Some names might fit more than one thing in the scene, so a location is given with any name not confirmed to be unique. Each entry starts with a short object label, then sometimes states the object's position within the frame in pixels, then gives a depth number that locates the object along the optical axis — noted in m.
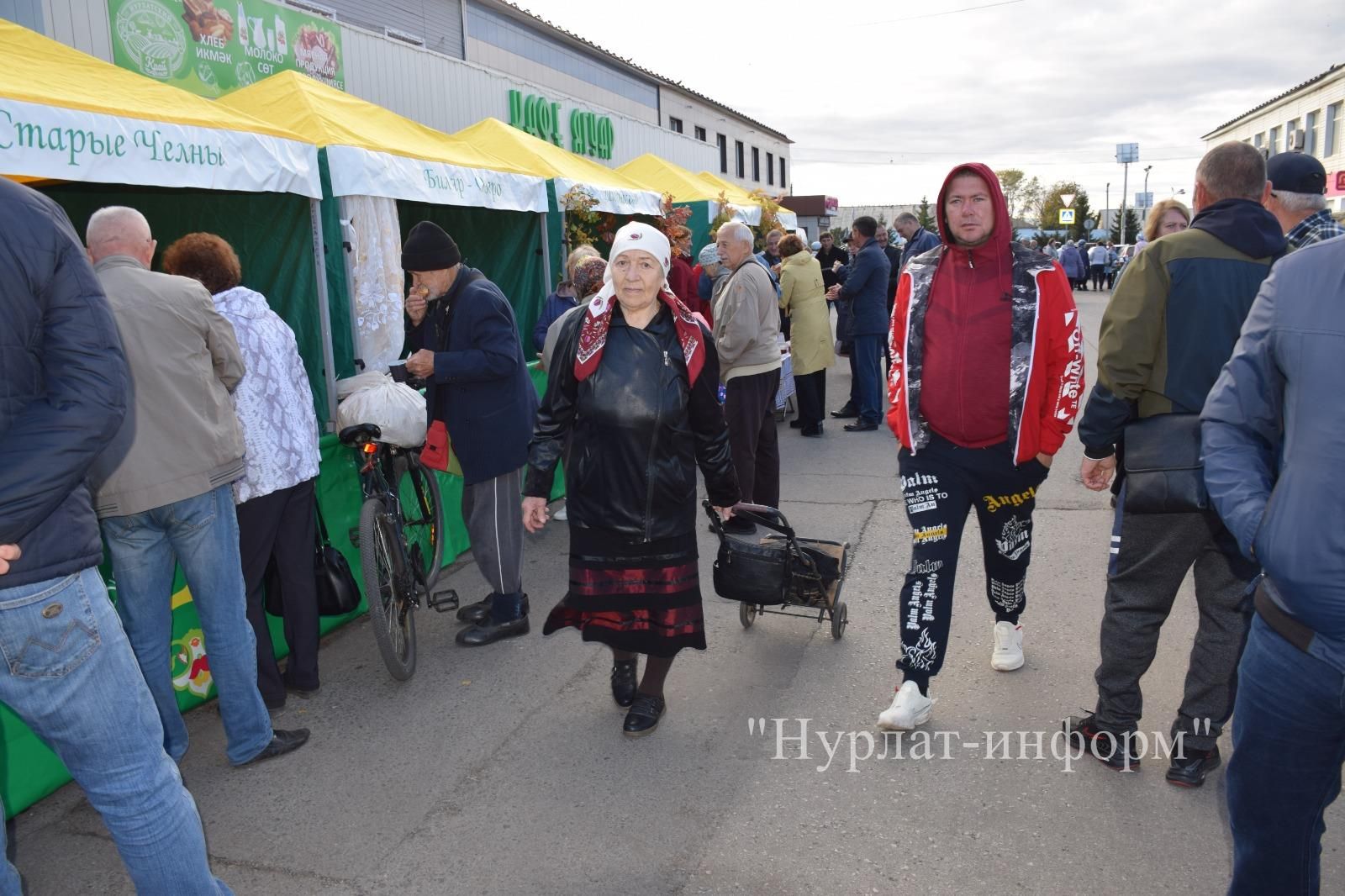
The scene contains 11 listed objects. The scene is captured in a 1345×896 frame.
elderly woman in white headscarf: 3.44
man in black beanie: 4.46
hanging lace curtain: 6.18
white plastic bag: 4.65
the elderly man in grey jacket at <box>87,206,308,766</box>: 3.12
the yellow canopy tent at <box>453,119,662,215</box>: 8.62
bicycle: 4.23
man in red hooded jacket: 3.36
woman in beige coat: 8.76
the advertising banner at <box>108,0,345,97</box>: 6.75
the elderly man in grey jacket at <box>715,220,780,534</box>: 5.99
